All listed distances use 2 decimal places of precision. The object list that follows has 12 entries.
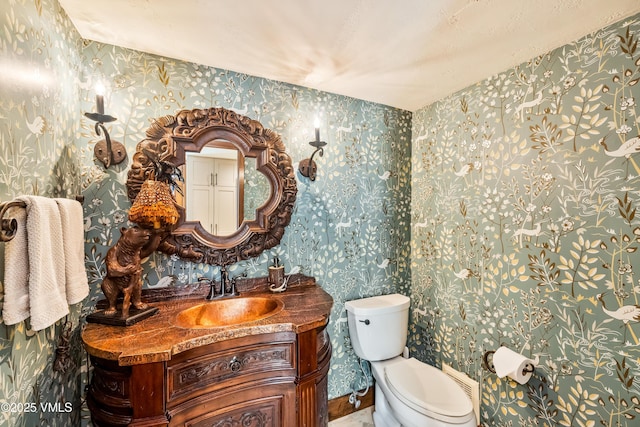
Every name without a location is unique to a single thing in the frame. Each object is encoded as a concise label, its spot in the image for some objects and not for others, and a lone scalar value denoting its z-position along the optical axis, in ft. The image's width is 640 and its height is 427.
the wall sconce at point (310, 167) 5.70
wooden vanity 3.01
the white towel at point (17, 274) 2.31
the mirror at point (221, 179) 4.62
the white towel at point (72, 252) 3.00
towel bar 2.12
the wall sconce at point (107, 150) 4.26
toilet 4.49
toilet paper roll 4.62
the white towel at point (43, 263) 2.43
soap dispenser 5.18
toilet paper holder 5.21
